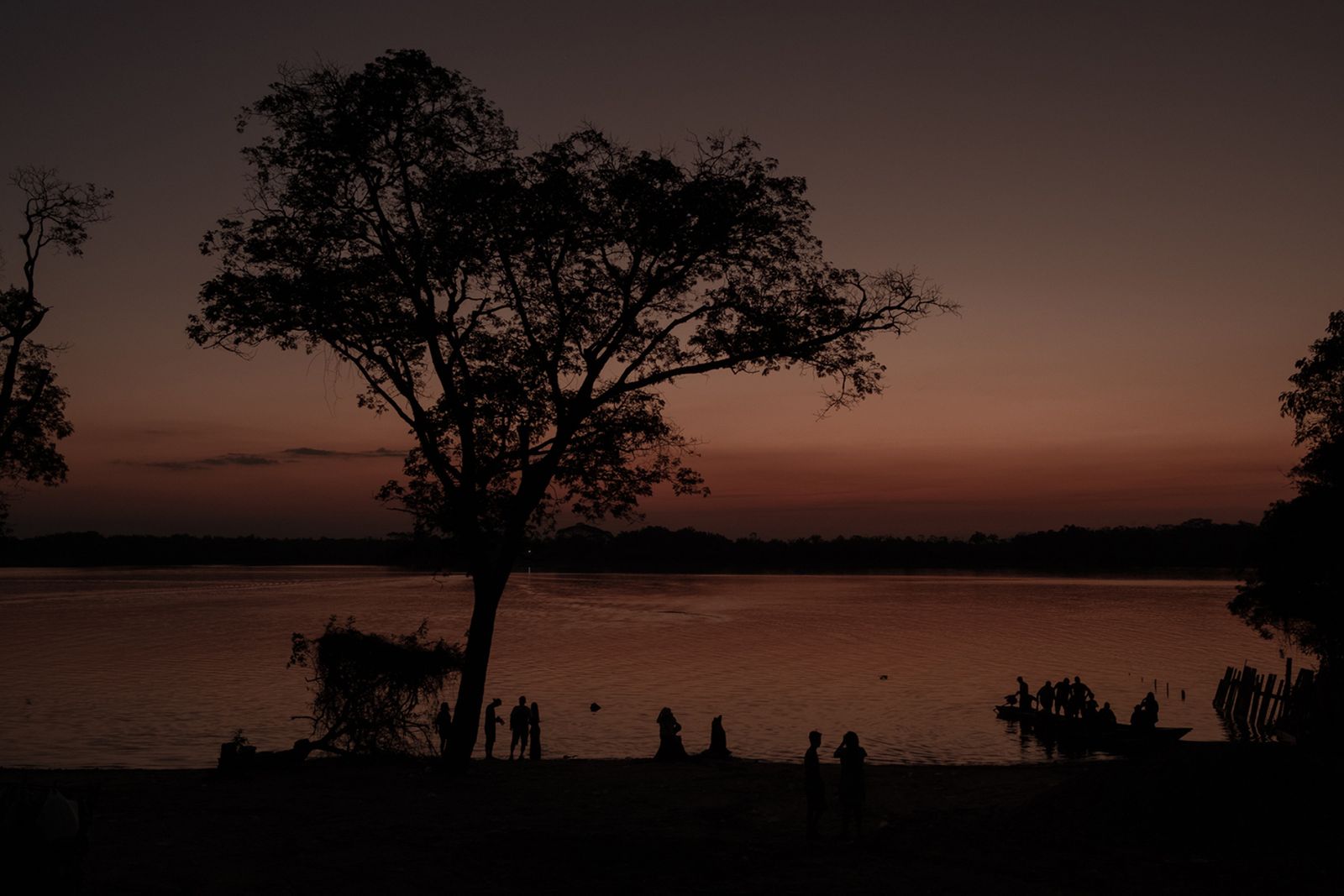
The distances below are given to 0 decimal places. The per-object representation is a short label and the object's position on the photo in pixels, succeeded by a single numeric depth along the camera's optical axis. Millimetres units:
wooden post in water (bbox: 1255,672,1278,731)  46844
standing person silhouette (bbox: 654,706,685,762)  27969
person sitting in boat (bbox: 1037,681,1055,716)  46000
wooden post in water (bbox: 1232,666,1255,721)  49156
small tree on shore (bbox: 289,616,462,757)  23672
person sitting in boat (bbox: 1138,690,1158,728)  38250
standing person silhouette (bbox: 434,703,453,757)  27391
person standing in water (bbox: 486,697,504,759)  30844
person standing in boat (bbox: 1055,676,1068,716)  48469
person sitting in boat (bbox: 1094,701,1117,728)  40281
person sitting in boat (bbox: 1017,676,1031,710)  47812
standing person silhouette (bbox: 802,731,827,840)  16766
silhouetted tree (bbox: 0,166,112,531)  25016
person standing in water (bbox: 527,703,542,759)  30625
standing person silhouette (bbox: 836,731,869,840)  16812
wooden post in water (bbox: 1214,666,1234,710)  53334
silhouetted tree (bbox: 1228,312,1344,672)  34656
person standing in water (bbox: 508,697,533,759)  30719
